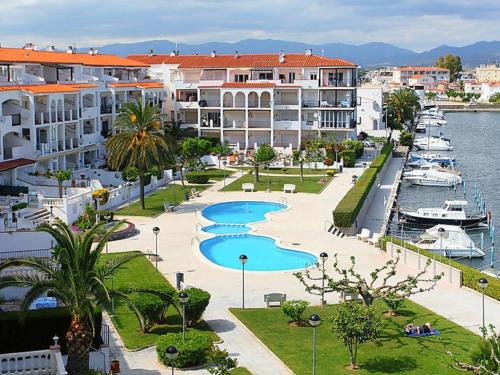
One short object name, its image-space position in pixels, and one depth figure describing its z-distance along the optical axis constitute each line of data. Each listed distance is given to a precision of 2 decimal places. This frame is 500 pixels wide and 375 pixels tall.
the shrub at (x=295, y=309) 25.31
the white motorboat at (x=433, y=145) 93.75
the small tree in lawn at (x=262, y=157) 60.16
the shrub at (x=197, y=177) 59.41
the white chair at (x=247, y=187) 55.78
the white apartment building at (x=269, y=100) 75.88
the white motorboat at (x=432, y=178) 66.91
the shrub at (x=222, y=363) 17.16
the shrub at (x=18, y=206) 37.64
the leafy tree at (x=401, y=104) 110.19
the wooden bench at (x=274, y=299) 27.83
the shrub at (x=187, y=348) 21.28
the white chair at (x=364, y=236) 40.53
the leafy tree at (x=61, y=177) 43.34
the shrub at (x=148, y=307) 24.16
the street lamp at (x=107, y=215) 39.86
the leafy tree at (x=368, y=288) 24.80
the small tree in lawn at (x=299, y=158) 60.67
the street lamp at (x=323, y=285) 27.89
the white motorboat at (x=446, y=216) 50.00
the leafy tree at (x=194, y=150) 62.31
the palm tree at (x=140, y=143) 46.22
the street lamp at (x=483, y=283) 23.87
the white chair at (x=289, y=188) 55.56
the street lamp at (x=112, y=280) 21.45
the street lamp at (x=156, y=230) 33.25
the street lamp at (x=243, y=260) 27.47
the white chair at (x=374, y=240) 39.00
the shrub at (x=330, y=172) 63.28
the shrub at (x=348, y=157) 68.49
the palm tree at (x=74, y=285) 19.38
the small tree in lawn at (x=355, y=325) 20.78
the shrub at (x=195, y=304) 24.81
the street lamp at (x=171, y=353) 16.78
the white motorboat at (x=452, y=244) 42.28
